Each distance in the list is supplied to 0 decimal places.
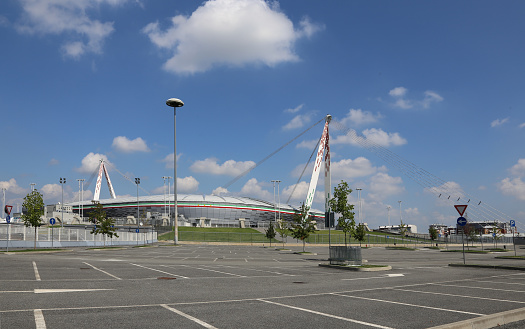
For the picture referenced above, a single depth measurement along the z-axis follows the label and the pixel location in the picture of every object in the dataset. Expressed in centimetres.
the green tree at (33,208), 3831
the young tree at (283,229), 5971
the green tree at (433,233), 7998
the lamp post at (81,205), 15962
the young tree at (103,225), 4798
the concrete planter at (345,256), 2245
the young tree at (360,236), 5356
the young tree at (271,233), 6506
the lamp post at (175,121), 5050
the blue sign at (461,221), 2344
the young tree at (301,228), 4965
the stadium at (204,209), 15275
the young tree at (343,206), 2872
